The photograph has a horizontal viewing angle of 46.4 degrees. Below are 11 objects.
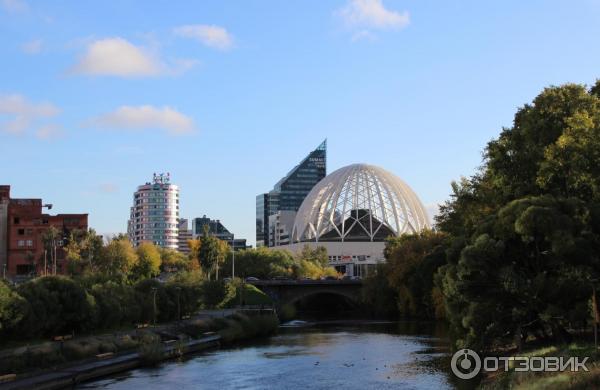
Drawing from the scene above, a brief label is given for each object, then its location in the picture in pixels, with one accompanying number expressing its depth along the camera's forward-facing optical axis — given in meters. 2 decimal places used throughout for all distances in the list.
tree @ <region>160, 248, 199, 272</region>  123.00
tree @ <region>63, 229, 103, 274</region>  82.50
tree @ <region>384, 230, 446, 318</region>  67.00
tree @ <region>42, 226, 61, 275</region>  87.25
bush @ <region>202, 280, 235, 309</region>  79.75
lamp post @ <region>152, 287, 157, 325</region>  57.09
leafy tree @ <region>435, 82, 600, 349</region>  28.75
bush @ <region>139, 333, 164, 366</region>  40.66
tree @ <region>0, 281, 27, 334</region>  38.49
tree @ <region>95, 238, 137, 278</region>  93.00
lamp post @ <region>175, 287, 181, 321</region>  64.01
